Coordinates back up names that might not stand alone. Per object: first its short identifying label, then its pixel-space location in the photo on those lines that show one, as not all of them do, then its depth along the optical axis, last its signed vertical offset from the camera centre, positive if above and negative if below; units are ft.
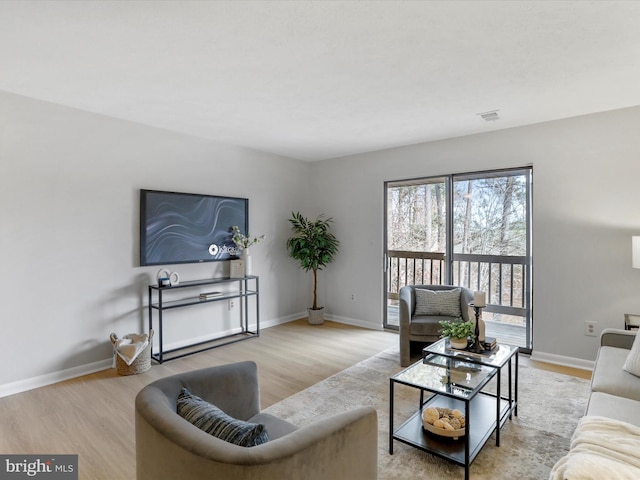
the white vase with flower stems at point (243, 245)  15.29 -0.25
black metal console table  12.47 -2.52
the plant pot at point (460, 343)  8.66 -2.57
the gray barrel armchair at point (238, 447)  3.50 -2.33
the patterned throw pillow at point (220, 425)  4.06 -2.29
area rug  6.72 -4.39
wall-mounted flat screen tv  12.69 +0.53
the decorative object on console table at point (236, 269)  14.96 -1.28
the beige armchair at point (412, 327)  11.93 -3.01
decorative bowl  6.95 -3.84
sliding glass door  13.33 +0.02
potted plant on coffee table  8.66 -2.35
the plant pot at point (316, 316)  17.58 -3.88
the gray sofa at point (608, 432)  4.27 -2.85
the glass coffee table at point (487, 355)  7.83 -2.74
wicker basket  11.16 -4.06
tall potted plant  17.30 -0.31
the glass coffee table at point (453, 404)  6.73 -3.92
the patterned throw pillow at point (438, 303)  12.68 -2.31
